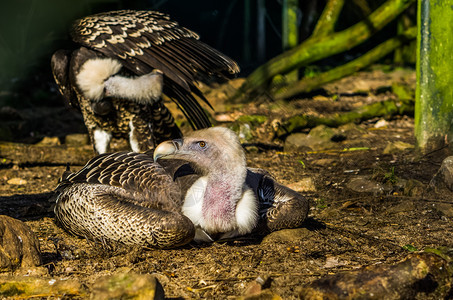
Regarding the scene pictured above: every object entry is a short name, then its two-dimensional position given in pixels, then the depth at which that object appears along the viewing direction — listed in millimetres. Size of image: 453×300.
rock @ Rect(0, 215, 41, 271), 6395
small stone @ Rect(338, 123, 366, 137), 13839
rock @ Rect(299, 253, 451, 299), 5426
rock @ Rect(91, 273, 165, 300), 5273
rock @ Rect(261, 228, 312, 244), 7520
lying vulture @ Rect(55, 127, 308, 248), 7031
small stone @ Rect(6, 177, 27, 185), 11437
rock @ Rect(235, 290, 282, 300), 5574
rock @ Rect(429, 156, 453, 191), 8859
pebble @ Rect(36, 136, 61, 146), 14259
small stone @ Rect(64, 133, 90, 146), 14328
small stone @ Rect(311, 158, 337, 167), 11484
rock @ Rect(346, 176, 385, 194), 9422
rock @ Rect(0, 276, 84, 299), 5848
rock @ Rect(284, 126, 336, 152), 12961
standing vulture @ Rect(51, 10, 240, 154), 10711
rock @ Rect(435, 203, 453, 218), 8203
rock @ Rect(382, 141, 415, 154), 11500
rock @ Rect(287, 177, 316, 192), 9961
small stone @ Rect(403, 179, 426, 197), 9070
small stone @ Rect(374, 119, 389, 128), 14484
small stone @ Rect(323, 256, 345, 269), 6715
